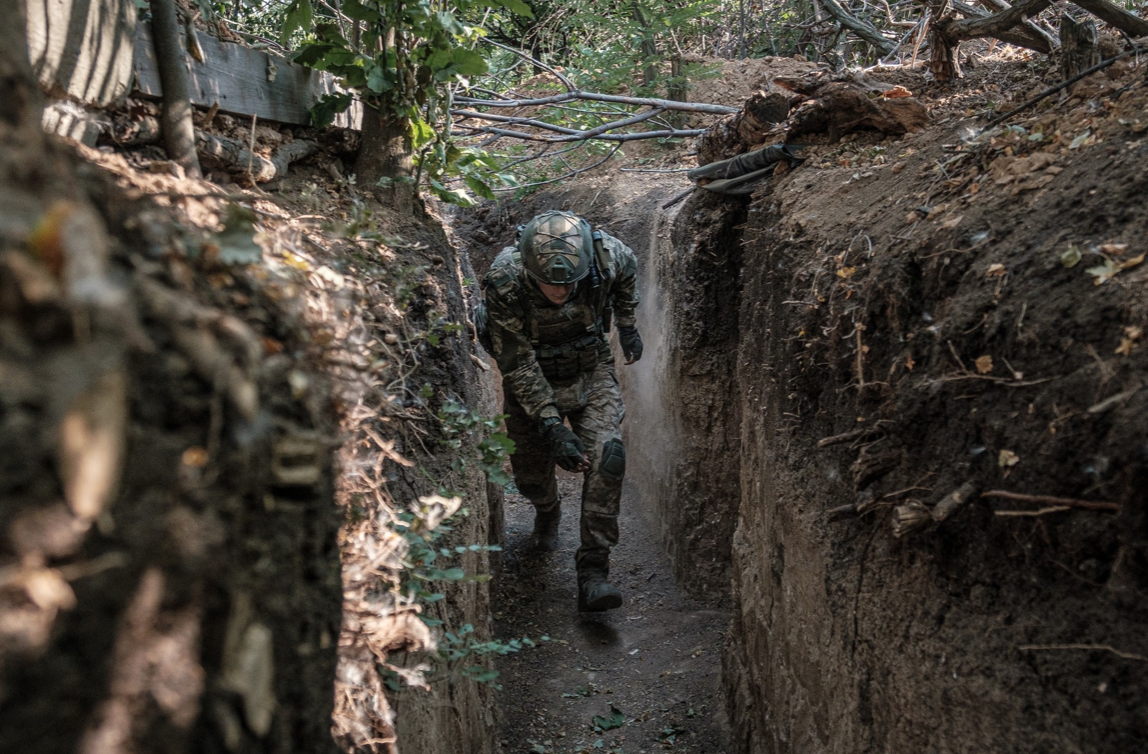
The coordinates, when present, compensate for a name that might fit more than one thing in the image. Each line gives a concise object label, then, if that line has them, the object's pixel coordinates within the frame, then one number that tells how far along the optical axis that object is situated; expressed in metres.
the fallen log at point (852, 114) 3.74
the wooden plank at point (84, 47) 2.08
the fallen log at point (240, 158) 2.78
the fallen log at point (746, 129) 4.49
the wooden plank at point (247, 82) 2.57
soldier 4.57
